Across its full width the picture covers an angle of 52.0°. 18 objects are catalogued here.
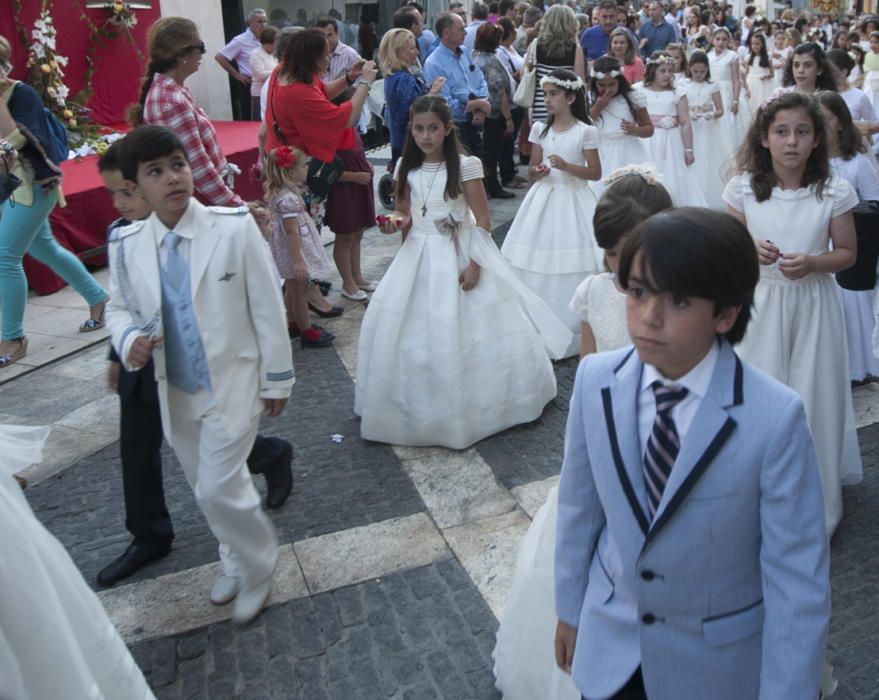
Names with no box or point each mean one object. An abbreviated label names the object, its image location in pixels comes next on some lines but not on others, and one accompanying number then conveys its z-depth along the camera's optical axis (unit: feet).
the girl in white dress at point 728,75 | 37.79
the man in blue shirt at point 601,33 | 41.34
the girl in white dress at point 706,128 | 32.48
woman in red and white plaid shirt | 16.80
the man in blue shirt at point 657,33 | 51.21
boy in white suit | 10.48
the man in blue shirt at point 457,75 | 30.25
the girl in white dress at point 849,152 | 14.84
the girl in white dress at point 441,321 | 15.60
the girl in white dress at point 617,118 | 25.03
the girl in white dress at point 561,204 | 20.39
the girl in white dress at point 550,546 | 8.68
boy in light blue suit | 5.59
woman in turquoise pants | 18.21
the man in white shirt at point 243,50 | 40.86
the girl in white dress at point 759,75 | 45.39
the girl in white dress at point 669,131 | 29.25
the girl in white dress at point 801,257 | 11.53
